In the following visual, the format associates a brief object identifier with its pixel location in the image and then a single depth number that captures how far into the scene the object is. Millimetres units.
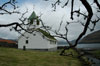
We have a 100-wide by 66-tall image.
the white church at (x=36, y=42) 26562
